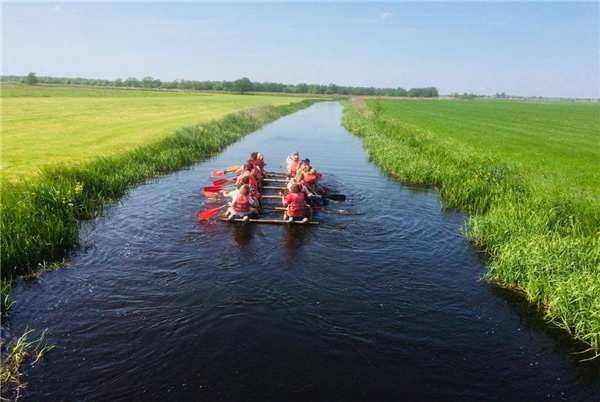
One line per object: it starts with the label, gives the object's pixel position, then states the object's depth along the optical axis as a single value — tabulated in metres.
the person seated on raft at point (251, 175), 17.15
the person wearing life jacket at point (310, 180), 17.98
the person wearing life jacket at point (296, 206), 15.05
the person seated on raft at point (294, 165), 21.48
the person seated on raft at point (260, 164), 21.09
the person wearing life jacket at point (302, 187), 15.78
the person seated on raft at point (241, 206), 14.93
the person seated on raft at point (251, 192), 16.20
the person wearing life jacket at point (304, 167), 19.00
